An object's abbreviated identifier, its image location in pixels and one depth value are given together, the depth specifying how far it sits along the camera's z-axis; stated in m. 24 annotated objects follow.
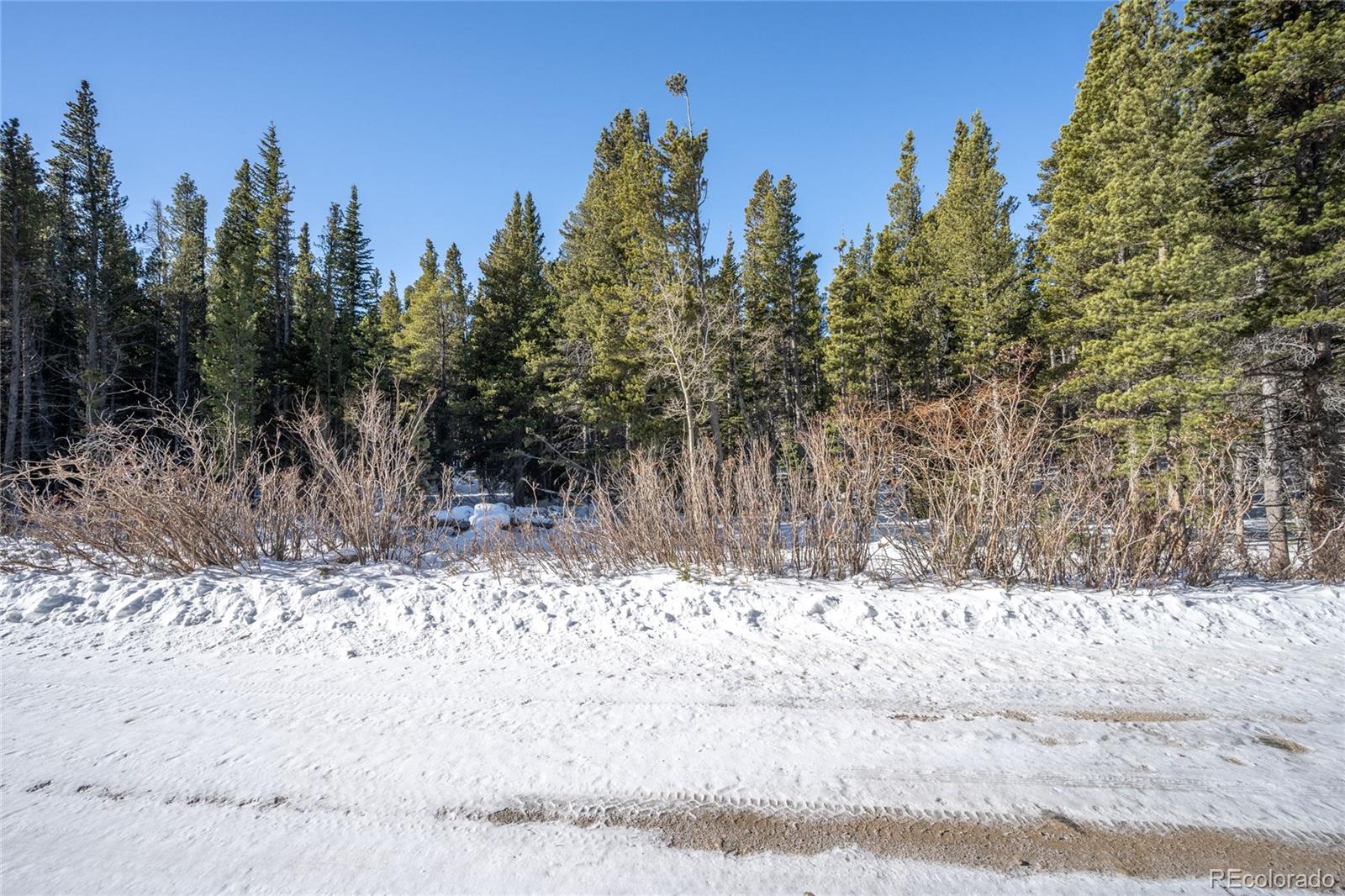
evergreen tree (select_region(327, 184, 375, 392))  34.50
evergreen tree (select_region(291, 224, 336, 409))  27.44
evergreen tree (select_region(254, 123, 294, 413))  28.58
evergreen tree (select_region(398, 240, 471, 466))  28.14
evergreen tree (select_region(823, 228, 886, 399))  23.72
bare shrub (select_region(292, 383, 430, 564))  7.33
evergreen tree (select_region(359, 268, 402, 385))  25.64
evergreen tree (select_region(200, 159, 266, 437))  21.64
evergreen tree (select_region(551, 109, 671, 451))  19.94
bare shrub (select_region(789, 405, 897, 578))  6.43
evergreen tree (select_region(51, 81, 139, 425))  22.67
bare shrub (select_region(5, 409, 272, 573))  6.36
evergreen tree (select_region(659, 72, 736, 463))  19.55
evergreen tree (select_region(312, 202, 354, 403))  27.38
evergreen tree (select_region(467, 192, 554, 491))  25.17
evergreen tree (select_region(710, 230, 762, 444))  21.36
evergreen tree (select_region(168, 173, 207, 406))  28.05
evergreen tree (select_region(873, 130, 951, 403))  24.92
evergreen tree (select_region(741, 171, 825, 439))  26.77
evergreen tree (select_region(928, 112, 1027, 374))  19.88
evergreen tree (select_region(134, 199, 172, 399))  28.61
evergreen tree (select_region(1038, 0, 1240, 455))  10.84
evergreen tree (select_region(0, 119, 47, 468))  18.80
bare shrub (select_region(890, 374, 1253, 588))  5.87
